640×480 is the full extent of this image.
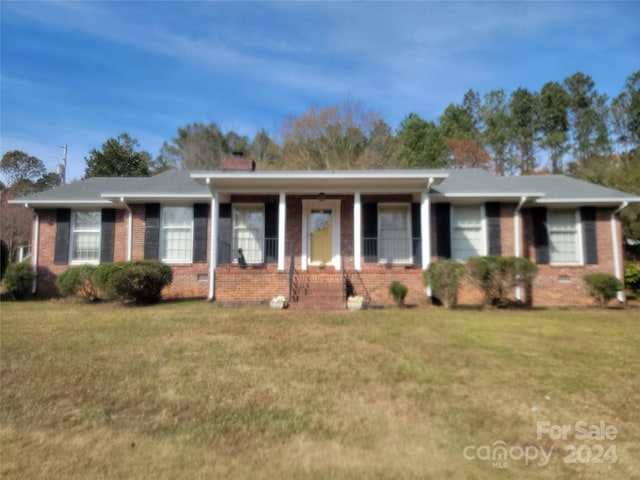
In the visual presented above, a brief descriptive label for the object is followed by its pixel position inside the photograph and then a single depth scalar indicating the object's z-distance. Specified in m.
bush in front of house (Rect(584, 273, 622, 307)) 11.04
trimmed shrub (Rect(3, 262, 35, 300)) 12.19
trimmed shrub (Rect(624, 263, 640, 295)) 13.28
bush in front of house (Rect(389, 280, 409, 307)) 10.24
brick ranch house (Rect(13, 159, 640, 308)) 12.03
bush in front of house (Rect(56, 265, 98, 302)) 11.24
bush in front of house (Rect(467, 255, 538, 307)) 9.74
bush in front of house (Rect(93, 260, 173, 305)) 10.14
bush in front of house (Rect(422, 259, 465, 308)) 9.85
